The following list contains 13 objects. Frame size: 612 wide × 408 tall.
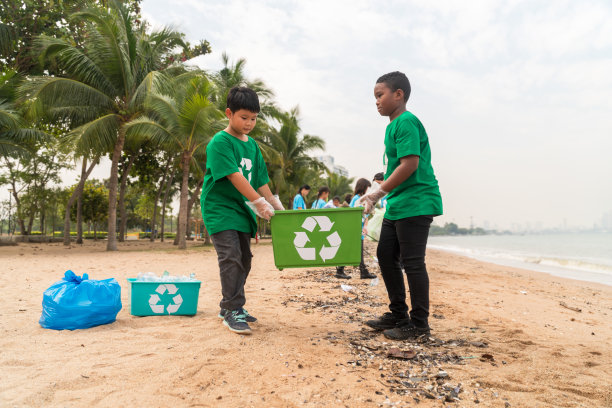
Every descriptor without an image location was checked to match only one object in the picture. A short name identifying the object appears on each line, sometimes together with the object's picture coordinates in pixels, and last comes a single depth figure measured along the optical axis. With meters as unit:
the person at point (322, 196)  7.22
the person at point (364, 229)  6.02
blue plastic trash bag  2.91
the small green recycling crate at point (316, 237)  2.72
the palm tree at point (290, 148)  22.41
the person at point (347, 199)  8.07
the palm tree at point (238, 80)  18.75
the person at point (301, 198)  7.55
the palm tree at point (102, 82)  11.96
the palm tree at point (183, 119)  12.35
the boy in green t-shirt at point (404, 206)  2.69
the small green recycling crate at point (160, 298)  3.36
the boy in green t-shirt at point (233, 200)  2.82
